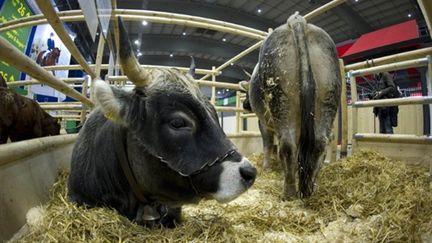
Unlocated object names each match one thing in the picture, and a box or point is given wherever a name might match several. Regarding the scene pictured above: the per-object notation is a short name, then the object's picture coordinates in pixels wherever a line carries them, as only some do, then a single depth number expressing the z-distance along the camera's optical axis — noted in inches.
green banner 212.4
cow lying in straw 52.9
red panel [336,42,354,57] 527.3
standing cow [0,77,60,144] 117.6
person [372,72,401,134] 217.6
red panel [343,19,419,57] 400.8
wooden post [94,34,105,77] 136.8
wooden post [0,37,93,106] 42.6
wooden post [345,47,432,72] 107.8
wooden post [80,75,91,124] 147.9
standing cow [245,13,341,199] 80.2
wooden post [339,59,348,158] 149.5
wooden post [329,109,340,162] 141.9
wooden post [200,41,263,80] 176.6
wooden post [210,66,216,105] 224.3
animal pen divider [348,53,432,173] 110.6
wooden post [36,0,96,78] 53.7
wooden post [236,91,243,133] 231.9
